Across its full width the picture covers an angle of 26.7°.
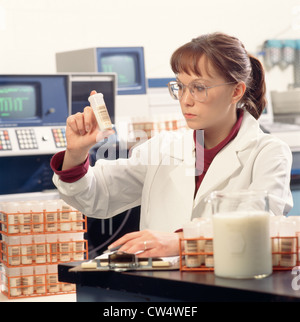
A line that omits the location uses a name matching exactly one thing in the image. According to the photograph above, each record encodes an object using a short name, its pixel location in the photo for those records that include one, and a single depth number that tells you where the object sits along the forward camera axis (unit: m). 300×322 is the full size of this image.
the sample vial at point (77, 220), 2.29
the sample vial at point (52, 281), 2.29
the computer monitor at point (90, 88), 3.55
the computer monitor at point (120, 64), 3.94
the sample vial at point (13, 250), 2.26
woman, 1.97
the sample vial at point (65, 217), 2.29
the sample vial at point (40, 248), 2.28
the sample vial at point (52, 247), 2.29
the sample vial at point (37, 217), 2.27
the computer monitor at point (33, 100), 3.35
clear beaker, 1.31
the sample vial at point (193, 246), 1.42
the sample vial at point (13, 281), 2.23
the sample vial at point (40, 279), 2.28
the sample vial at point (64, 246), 2.29
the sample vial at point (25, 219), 2.26
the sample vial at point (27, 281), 2.26
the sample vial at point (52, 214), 2.28
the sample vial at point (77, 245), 2.30
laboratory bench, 1.21
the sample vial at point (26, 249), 2.27
